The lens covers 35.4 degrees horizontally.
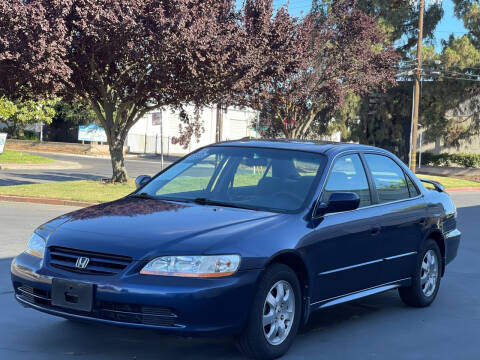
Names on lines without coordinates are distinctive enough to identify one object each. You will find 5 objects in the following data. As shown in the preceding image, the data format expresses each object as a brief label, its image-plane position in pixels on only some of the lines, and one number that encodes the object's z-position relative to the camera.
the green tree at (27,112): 42.09
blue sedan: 4.91
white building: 66.62
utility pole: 35.19
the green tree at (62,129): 66.00
